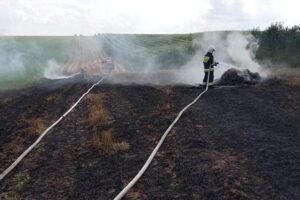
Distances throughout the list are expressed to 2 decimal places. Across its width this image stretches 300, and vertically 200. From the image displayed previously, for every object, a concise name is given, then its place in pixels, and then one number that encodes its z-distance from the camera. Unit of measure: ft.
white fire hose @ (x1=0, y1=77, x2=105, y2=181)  17.38
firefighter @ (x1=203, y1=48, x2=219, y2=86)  36.98
